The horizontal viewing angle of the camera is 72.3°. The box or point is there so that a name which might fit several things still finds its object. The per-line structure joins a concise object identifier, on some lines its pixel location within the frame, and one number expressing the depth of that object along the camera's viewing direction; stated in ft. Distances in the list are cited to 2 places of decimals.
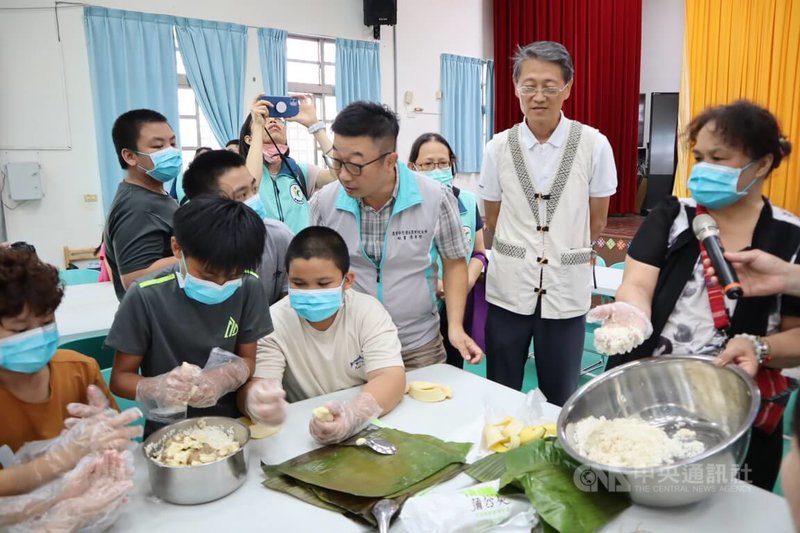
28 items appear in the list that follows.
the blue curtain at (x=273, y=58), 18.79
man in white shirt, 6.90
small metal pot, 3.44
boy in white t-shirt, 5.10
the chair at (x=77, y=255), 16.05
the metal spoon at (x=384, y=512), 3.28
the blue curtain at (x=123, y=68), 15.76
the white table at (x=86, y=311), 7.62
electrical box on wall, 14.90
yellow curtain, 15.34
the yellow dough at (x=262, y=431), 4.37
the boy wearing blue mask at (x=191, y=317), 4.18
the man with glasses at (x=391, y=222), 5.69
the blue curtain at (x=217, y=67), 17.29
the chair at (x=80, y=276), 11.37
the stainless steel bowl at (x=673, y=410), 3.10
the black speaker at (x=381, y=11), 20.63
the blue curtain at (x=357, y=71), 20.94
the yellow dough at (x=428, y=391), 5.04
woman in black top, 4.27
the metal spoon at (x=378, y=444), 4.01
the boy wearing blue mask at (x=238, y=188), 6.18
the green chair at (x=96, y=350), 6.34
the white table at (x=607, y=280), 10.12
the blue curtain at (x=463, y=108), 24.17
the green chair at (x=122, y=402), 5.34
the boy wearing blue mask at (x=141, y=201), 5.79
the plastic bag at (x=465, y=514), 3.21
